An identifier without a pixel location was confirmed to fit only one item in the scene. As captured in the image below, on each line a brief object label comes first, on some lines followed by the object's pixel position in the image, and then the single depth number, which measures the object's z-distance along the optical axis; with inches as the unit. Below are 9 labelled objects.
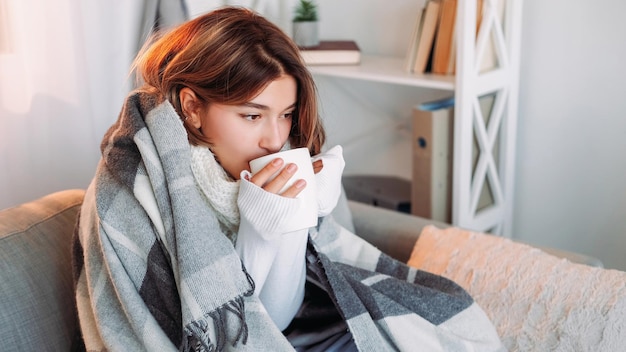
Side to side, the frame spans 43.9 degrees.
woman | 40.2
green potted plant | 77.0
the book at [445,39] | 70.0
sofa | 44.9
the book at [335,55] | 77.8
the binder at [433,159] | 70.5
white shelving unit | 66.3
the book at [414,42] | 72.6
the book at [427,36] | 71.3
